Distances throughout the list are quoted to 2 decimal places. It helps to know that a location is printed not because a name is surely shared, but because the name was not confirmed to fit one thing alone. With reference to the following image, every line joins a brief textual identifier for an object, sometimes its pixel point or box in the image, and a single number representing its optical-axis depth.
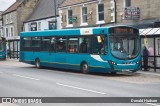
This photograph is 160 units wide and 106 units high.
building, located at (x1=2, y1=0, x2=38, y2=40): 59.64
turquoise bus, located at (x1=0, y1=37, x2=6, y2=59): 45.66
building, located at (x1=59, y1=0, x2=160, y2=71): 24.77
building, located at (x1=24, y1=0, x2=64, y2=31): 46.58
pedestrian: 23.88
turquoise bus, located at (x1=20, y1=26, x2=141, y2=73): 21.06
